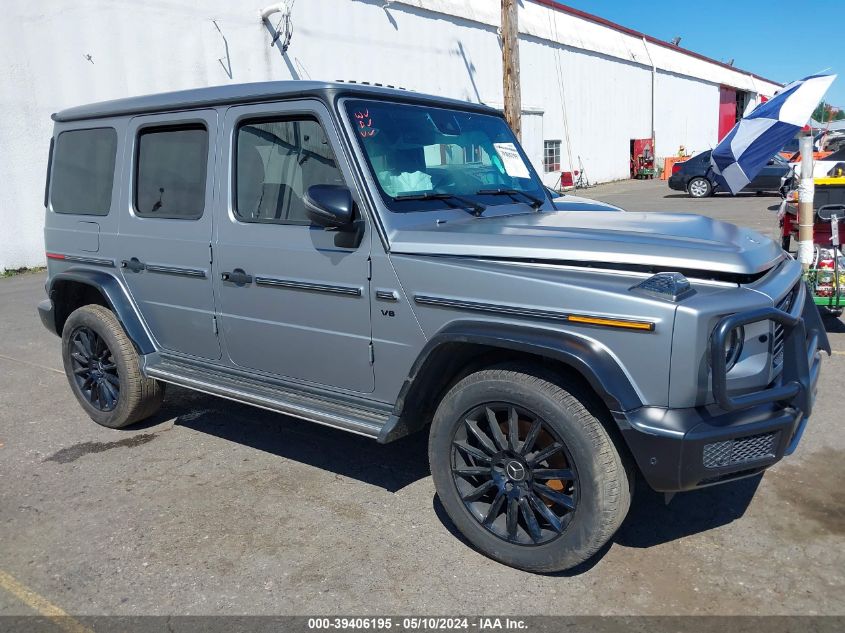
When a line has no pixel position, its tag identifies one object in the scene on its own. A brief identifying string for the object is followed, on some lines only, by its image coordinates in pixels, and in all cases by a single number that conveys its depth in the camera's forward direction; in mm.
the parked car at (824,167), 8195
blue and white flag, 5875
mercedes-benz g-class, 2688
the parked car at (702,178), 20000
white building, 12953
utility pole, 13938
